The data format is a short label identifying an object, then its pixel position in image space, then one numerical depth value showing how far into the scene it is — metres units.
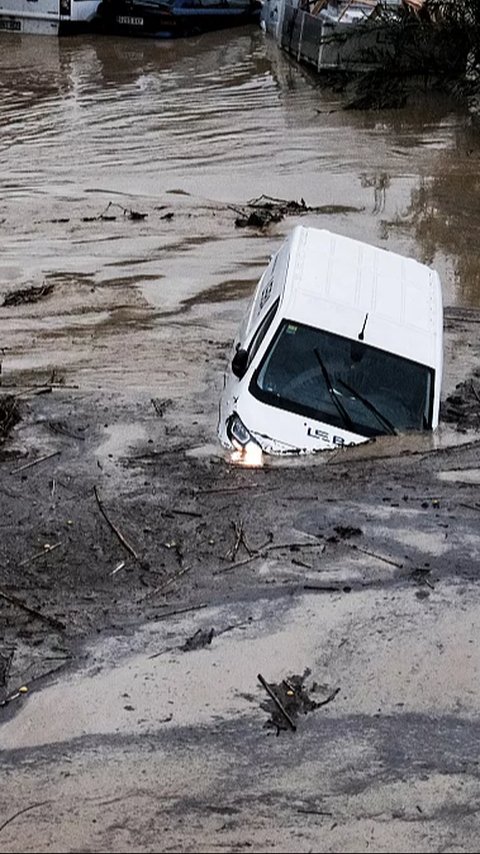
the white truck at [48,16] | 31.41
